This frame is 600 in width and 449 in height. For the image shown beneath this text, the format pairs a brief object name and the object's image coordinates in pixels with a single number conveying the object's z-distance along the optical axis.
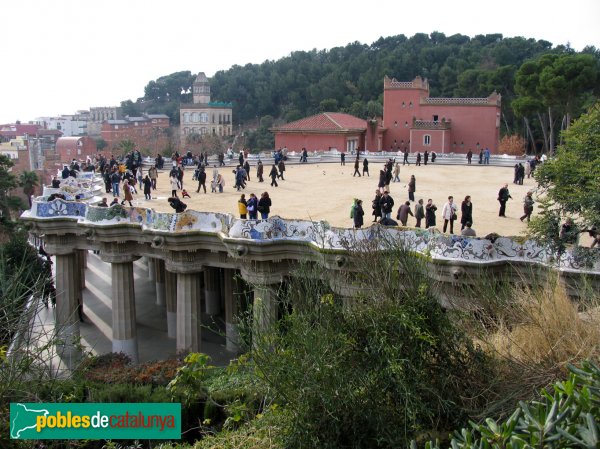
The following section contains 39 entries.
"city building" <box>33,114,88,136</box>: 183.25
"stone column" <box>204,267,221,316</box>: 31.23
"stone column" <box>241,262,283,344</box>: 21.83
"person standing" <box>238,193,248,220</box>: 23.81
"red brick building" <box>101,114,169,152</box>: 109.12
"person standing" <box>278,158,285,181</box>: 38.94
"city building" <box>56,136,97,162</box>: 110.25
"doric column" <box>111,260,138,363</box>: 25.62
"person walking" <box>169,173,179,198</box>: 32.16
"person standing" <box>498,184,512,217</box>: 26.17
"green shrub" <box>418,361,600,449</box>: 7.45
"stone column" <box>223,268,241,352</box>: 25.22
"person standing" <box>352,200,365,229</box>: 22.69
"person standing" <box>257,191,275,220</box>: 23.42
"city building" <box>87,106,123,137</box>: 168.34
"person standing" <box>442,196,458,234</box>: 23.33
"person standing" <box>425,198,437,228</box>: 22.97
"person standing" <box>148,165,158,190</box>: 33.55
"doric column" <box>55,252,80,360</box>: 27.11
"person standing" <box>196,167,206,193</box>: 33.88
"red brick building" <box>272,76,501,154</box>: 58.09
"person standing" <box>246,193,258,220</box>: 23.33
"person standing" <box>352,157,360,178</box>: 41.12
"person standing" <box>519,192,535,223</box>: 24.00
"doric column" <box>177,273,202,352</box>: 24.05
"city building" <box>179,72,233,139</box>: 127.19
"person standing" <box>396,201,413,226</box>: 23.72
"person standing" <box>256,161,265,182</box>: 39.12
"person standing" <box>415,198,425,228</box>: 24.03
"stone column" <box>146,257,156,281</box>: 36.11
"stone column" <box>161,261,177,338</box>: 28.31
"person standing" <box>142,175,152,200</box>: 31.83
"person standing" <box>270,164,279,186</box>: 36.16
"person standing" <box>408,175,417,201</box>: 30.41
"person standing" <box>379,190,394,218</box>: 23.55
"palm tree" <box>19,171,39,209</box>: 58.46
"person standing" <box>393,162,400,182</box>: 38.78
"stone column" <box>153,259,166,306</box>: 33.34
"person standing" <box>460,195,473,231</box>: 22.76
